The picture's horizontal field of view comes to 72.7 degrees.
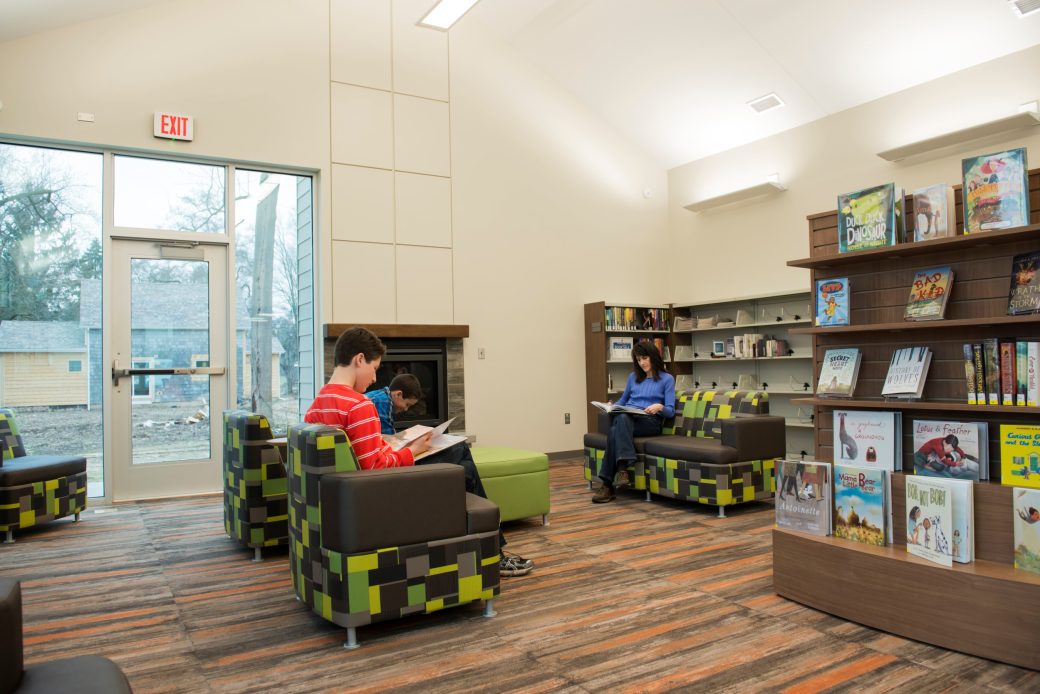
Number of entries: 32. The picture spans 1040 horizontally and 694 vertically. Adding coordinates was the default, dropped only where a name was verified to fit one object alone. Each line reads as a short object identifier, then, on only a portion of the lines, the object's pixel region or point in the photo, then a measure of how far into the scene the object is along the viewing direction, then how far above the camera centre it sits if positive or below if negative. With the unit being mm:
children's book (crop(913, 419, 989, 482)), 2703 -387
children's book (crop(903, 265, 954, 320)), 2832 +233
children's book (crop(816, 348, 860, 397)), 3117 -89
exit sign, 5801 +1983
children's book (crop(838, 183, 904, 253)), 2988 +579
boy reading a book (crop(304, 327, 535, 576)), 2857 -169
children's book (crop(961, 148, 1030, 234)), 2594 +597
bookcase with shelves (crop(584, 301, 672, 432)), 7742 +255
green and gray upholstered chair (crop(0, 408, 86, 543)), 4405 -759
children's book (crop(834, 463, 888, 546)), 2861 -629
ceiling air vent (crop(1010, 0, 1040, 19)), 5070 +2479
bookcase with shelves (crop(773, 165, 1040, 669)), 2445 -423
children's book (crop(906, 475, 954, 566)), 2611 -630
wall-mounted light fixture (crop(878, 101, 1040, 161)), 5270 +1708
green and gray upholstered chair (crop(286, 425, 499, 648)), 2670 -696
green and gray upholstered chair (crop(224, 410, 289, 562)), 3904 -683
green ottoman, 4441 -785
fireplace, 6773 -101
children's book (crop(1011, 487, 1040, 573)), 2451 -622
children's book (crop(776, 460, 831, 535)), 3043 -628
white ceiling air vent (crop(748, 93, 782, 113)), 6918 +2498
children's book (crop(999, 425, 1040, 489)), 2557 -389
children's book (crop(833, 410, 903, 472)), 2945 -369
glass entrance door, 5773 -4
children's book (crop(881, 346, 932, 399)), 2887 -88
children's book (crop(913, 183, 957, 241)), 2848 +566
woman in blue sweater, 5359 -435
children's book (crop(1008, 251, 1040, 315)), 2586 +237
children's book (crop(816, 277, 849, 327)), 3170 +234
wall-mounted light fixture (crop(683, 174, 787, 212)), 7219 +1695
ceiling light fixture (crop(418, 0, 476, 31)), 5477 +2775
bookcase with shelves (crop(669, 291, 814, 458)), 7090 +43
